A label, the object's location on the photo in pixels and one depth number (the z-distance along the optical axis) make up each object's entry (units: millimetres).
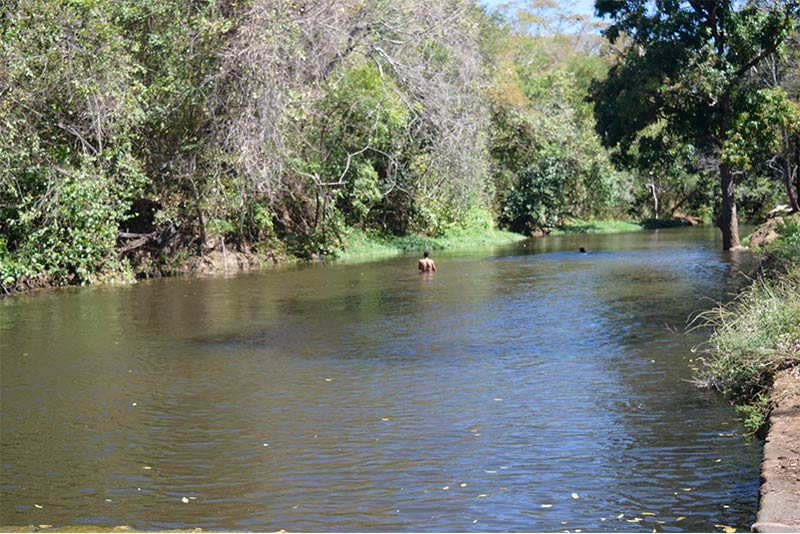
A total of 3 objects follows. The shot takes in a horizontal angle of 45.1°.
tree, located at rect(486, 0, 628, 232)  52906
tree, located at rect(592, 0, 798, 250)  29688
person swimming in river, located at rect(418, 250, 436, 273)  27092
